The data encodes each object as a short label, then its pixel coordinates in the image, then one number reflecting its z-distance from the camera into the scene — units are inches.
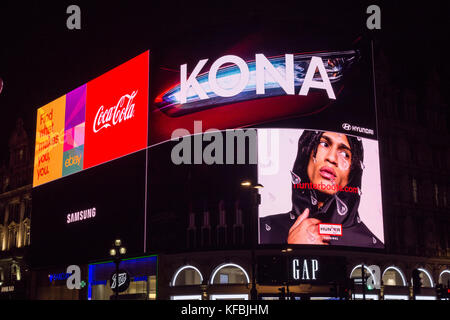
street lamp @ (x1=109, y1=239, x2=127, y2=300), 1290.6
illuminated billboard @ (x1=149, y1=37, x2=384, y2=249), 1743.4
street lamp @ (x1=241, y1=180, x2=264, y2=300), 1009.0
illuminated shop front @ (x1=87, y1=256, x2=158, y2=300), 1876.2
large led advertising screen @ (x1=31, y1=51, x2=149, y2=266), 2043.6
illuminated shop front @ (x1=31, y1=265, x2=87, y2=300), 2217.0
